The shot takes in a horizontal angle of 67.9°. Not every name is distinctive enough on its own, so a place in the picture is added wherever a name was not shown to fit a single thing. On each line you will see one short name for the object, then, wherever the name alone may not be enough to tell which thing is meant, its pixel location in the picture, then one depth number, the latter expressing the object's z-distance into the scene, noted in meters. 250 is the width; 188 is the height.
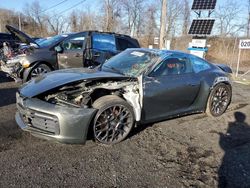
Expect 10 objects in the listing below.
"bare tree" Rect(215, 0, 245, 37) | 23.86
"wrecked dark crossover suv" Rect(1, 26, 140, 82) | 5.40
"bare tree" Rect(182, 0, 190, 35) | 29.13
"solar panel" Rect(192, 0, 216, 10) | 10.53
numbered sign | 8.82
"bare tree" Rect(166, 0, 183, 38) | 29.20
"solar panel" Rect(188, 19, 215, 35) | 10.40
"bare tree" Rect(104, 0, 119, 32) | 22.45
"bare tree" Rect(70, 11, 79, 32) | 37.54
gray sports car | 2.62
